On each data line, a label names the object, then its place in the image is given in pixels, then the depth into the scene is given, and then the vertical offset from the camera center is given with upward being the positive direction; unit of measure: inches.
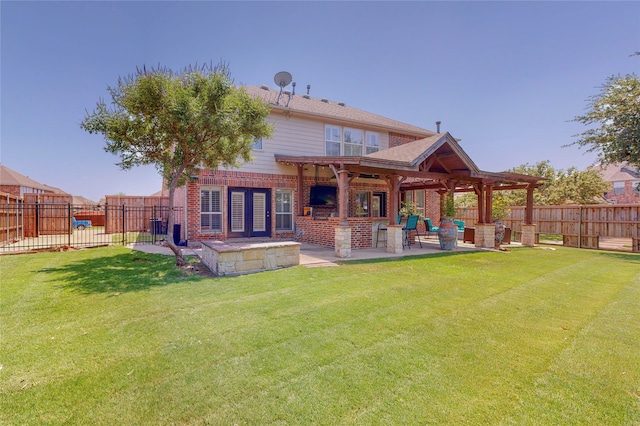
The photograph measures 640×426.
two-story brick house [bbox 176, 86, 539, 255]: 396.5 +51.8
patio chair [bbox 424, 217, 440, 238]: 536.9 -28.8
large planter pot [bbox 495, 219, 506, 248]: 484.7 -35.2
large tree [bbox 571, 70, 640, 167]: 482.3 +157.6
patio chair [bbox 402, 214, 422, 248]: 416.5 -16.6
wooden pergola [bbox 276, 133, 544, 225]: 351.6 +55.8
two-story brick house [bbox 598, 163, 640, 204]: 1263.5 +124.4
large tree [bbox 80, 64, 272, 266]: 265.9 +89.2
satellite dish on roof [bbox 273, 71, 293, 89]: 525.7 +240.2
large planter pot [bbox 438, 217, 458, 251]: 428.5 -34.5
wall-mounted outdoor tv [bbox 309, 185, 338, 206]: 507.2 +27.1
